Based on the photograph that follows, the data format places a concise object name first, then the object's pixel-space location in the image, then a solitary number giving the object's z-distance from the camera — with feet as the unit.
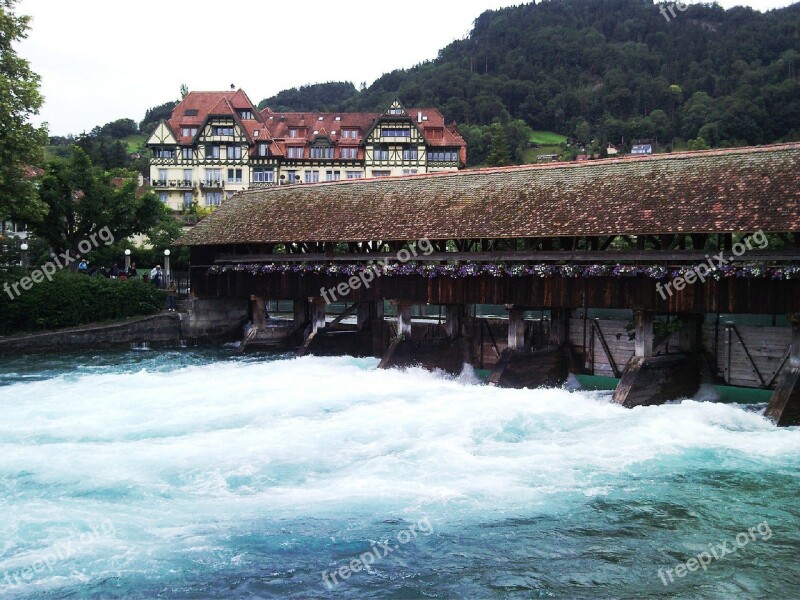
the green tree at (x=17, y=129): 83.10
